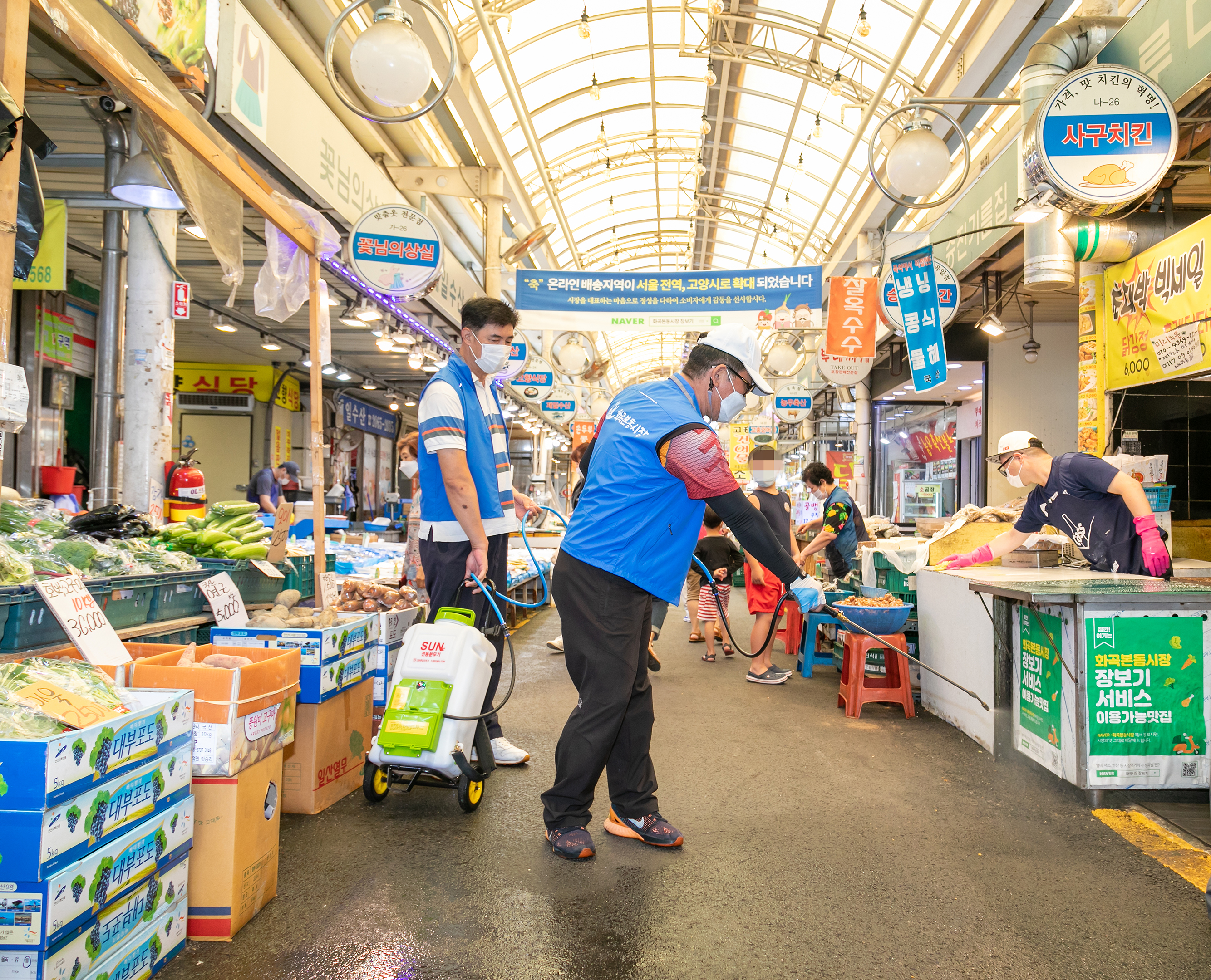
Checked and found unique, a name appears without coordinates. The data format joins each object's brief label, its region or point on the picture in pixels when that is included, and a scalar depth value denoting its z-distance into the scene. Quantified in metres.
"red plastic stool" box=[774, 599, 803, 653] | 7.93
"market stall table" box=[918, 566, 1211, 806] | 3.63
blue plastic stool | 6.96
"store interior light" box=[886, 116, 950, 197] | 6.59
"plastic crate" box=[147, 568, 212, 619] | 3.41
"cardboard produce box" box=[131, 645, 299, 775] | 2.34
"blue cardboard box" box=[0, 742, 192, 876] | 1.70
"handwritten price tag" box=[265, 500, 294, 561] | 4.00
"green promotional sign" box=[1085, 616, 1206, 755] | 3.63
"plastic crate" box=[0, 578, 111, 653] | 2.59
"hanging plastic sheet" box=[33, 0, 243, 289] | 2.34
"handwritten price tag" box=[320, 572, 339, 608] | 3.83
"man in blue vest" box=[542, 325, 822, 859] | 2.99
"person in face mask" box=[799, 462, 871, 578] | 6.92
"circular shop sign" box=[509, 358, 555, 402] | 17.02
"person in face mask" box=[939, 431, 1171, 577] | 4.41
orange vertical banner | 10.30
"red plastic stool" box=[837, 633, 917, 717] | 5.41
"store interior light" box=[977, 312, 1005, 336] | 9.63
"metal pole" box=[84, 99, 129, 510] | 5.77
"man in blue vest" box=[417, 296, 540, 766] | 3.72
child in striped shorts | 7.62
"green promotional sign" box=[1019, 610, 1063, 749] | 3.85
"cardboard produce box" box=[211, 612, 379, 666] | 3.29
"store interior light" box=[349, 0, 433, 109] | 4.95
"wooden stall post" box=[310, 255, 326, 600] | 3.84
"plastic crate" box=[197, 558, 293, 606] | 3.97
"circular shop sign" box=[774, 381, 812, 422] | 17.17
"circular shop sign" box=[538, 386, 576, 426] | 18.75
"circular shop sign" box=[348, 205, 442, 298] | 7.42
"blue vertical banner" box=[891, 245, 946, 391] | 8.01
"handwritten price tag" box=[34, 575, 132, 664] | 2.51
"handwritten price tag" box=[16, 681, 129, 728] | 1.88
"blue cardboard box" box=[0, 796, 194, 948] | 1.70
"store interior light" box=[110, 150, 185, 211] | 4.68
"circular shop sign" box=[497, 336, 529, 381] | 11.86
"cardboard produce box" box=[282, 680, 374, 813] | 3.31
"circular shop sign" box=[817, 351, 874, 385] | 11.00
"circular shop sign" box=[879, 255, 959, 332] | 8.28
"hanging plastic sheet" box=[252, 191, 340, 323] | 4.05
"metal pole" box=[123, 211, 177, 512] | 5.74
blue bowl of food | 5.31
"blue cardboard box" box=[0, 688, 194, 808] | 1.71
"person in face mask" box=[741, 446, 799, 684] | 6.60
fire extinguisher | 6.93
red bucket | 8.63
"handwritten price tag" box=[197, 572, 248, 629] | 3.62
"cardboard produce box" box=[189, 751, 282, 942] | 2.34
